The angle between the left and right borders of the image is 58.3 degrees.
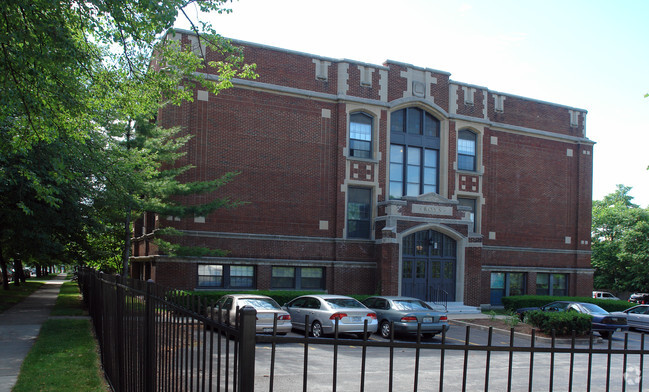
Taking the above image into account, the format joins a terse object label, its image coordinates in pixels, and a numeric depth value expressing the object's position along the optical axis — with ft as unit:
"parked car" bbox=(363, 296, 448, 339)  59.82
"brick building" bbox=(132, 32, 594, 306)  88.38
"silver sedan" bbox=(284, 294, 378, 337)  57.21
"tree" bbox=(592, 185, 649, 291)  161.89
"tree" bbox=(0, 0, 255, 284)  31.27
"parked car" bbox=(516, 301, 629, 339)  71.41
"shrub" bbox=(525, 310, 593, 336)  64.75
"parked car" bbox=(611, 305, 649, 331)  87.56
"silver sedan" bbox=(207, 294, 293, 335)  51.44
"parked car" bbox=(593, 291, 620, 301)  168.25
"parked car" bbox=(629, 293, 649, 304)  172.96
